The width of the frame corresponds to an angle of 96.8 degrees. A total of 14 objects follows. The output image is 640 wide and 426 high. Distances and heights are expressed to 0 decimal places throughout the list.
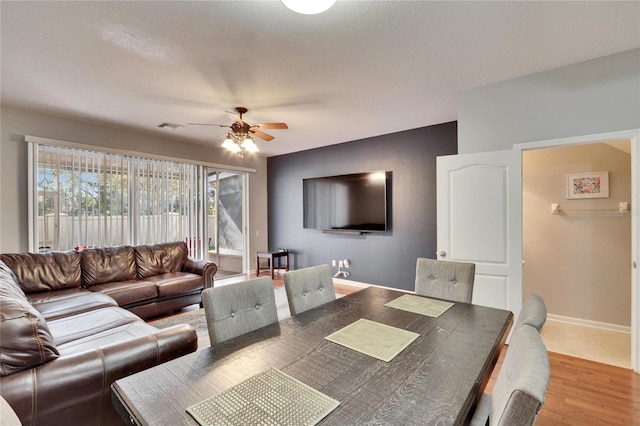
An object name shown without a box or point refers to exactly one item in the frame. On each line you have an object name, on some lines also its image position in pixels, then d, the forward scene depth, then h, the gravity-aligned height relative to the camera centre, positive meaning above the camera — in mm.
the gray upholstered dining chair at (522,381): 725 -489
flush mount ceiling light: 1459 +1076
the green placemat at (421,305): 1767 -625
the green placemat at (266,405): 832 -608
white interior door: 2779 -104
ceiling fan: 3250 +900
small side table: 5727 -985
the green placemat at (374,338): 1252 -616
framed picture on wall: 3162 +278
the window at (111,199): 3779 +212
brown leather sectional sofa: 1208 -762
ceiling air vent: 4180 +1306
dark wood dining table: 880 -617
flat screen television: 4773 +168
